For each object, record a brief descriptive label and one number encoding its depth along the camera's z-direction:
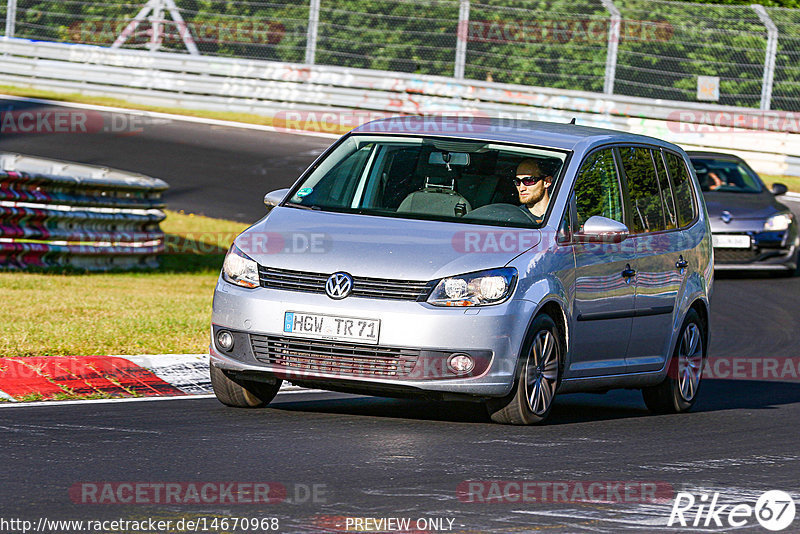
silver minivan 15.58
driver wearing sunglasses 17.39
